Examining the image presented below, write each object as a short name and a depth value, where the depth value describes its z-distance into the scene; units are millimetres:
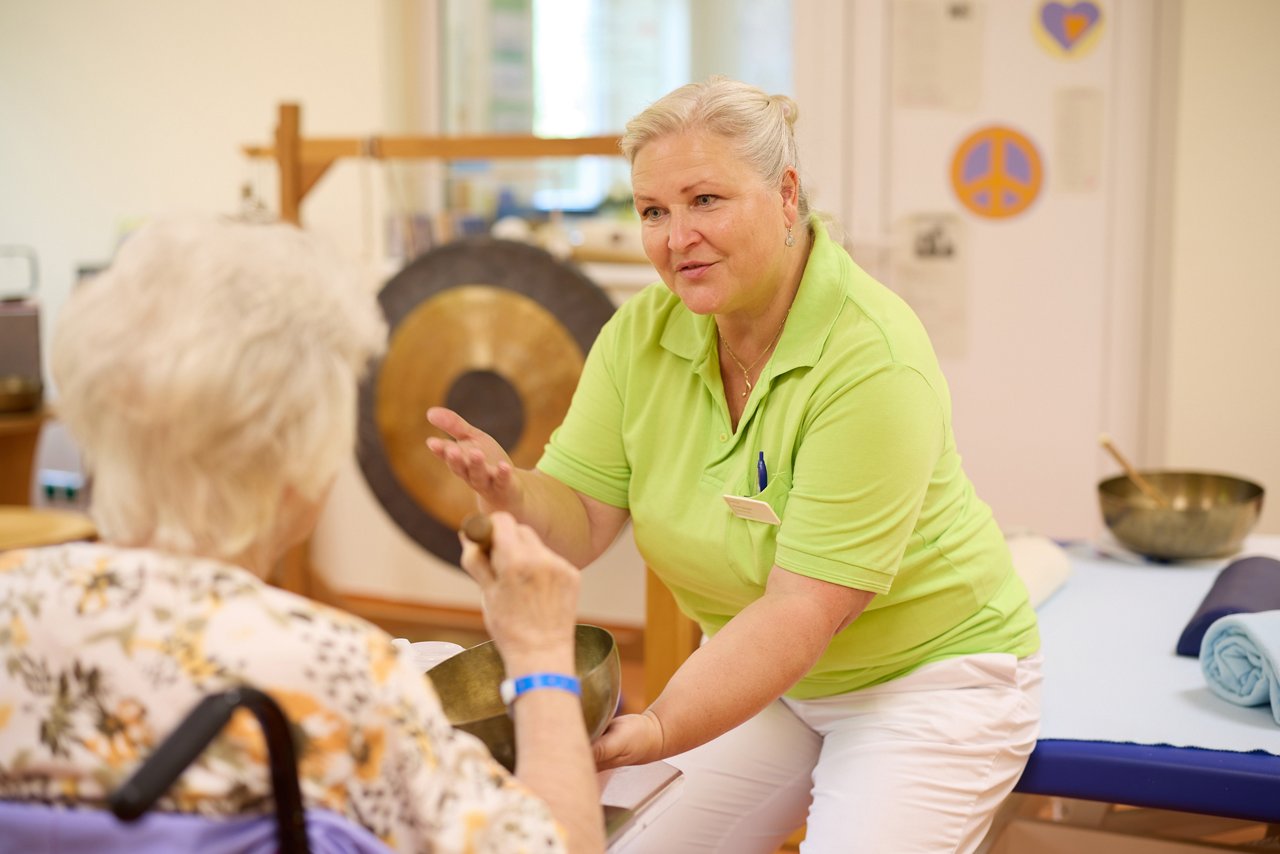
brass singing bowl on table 2201
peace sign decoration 3195
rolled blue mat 1817
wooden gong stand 2979
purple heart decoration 3129
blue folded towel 1626
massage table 1516
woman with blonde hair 1351
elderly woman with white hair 843
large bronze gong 3215
